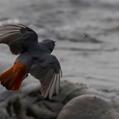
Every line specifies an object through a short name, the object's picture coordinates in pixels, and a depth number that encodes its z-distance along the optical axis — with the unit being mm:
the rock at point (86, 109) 10148
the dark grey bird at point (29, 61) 9516
